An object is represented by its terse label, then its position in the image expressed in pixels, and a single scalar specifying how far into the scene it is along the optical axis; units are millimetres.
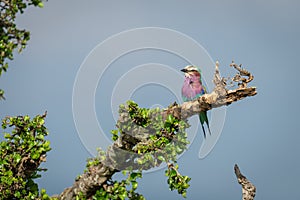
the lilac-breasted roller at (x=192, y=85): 16034
